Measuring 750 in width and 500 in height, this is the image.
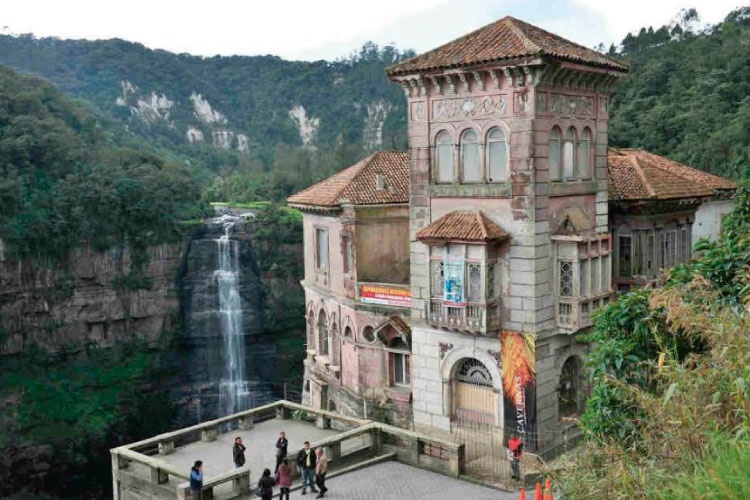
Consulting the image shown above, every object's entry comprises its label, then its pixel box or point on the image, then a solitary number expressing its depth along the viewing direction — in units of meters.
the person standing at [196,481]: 18.98
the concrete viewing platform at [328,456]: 20.16
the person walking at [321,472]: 19.64
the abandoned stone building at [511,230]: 23.86
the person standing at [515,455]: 21.48
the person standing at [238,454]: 21.31
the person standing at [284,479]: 19.11
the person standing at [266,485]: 18.88
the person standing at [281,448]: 20.62
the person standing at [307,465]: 19.75
